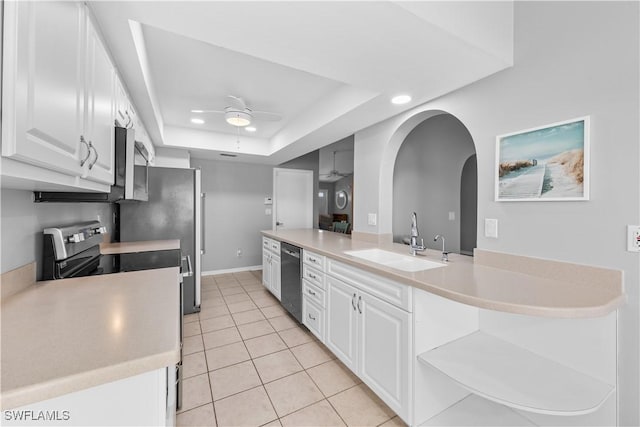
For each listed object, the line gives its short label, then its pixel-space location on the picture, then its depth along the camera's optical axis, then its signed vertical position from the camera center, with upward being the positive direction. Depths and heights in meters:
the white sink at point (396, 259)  2.02 -0.38
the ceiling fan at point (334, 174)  6.05 +0.93
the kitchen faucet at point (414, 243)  2.16 -0.25
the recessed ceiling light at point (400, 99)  2.04 +0.91
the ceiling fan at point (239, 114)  2.53 +1.01
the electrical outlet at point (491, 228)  1.69 -0.09
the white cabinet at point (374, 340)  1.47 -0.83
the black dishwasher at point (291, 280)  2.66 -0.73
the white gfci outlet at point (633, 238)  1.15 -0.10
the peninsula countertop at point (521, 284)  1.06 -0.35
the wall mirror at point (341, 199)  6.88 +0.38
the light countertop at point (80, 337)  0.59 -0.37
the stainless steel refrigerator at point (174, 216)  2.88 -0.05
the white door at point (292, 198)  5.32 +0.30
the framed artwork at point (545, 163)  1.31 +0.28
